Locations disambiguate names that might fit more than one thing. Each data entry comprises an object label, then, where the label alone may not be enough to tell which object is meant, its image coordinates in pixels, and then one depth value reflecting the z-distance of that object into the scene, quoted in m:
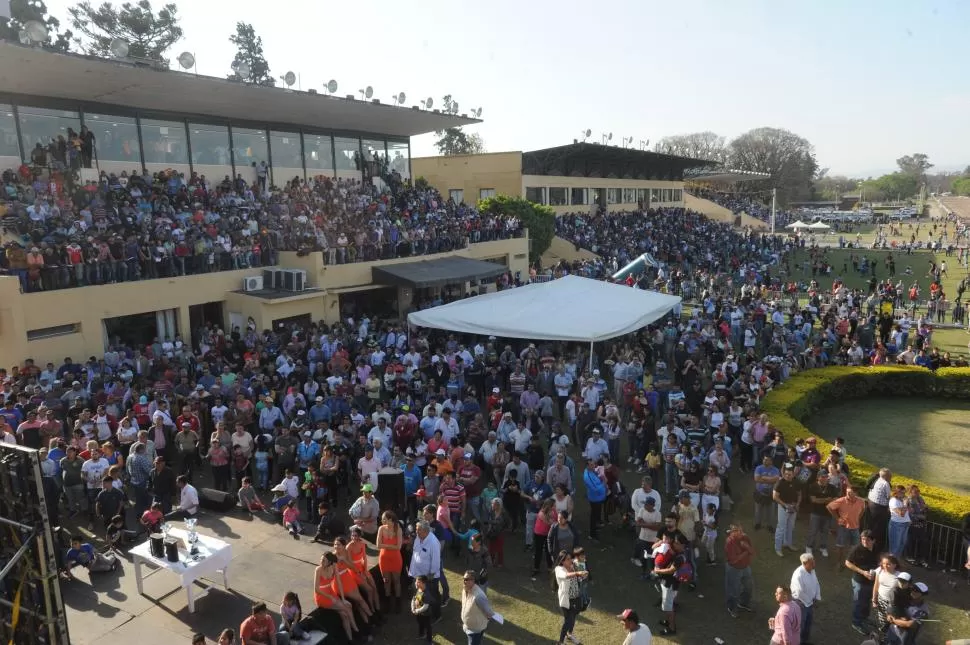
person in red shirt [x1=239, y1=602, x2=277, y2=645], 5.95
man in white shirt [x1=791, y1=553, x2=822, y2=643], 6.51
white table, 6.89
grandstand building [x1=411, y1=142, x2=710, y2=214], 39.28
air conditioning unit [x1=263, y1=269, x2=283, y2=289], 19.38
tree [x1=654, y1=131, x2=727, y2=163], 104.00
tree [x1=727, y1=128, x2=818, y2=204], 93.19
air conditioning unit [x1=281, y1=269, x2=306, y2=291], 19.17
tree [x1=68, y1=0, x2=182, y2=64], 39.03
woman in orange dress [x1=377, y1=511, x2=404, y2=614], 7.28
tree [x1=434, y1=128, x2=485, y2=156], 73.33
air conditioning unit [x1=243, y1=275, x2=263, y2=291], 18.91
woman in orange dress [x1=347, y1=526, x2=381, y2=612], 7.02
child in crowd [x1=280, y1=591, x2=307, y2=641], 6.37
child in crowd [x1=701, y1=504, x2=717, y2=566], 8.15
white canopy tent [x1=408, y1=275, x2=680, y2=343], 14.97
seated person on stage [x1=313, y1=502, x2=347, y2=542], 8.43
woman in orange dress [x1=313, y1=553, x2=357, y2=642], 6.68
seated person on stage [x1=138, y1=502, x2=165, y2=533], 7.85
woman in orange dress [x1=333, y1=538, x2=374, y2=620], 6.80
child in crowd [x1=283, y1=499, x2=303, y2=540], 8.60
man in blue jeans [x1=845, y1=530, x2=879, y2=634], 7.13
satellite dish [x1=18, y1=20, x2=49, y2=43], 15.60
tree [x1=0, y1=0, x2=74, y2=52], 33.84
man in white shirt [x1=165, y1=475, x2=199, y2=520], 8.70
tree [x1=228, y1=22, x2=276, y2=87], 53.03
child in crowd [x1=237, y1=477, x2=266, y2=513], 9.16
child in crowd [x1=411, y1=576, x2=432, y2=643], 6.80
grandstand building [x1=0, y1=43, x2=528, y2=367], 15.82
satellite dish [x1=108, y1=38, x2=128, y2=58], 17.31
